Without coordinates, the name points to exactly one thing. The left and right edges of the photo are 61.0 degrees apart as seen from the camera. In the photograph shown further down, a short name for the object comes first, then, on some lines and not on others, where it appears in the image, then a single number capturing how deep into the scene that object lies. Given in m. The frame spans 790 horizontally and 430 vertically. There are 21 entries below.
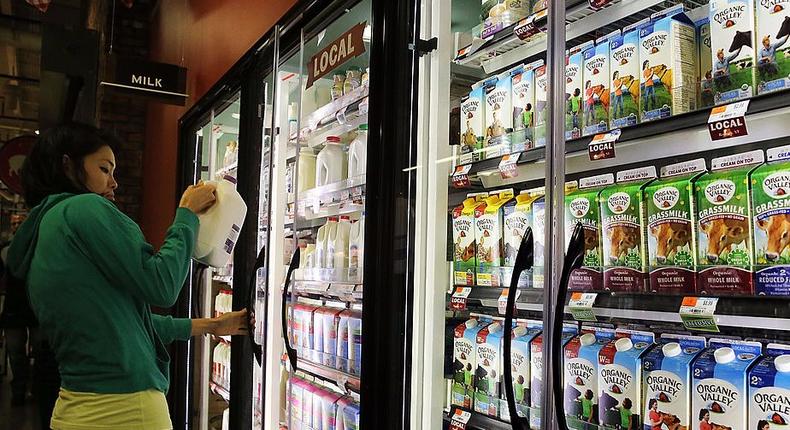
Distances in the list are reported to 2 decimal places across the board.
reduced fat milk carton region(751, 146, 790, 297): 1.33
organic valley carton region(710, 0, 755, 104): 1.40
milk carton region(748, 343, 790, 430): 1.30
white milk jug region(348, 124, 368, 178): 2.85
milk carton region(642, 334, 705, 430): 1.47
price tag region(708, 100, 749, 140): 1.29
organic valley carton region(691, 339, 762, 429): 1.37
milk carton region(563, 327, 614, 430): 1.67
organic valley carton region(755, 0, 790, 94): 1.32
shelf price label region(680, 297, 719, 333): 1.36
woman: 2.06
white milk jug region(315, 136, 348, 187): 3.13
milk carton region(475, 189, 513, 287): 2.03
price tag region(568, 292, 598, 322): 1.62
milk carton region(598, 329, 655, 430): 1.57
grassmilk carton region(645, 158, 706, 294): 1.50
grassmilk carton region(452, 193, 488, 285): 2.13
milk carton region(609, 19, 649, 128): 1.64
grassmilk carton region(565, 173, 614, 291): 1.69
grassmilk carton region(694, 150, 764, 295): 1.40
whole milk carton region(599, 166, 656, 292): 1.61
